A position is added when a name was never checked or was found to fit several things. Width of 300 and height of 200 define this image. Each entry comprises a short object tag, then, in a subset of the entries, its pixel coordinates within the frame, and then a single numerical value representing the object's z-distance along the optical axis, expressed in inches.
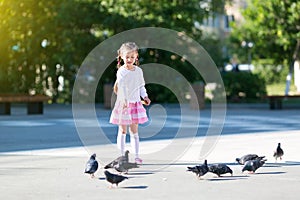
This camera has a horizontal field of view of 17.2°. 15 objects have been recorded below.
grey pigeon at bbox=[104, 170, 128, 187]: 439.2
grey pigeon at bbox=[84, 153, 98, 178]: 481.3
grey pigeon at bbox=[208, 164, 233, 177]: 481.3
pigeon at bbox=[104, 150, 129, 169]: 500.3
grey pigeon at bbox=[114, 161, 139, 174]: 499.0
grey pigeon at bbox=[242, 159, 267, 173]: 498.6
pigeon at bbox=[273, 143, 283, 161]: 572.1
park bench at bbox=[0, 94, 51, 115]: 1232.5
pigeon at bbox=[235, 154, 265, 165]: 521.7
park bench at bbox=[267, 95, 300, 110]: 1355.4
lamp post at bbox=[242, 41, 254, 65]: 2062.5
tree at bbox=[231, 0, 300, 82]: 1854.1
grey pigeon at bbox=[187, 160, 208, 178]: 474.3
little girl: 552.7
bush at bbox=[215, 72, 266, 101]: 1694.0
